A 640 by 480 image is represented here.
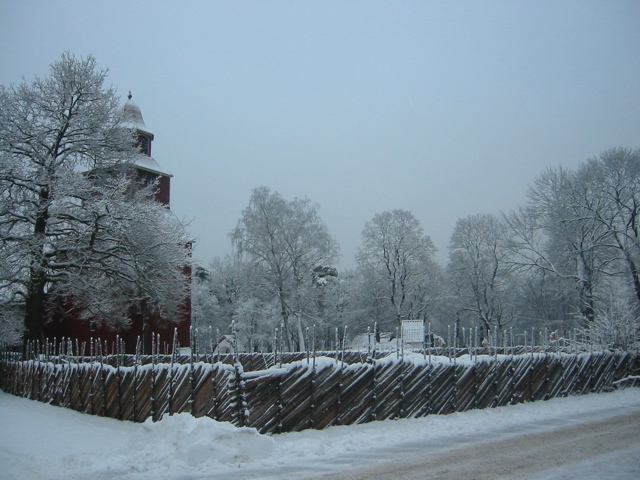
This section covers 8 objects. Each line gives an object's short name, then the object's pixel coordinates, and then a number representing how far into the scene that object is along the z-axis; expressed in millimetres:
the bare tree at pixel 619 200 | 29562
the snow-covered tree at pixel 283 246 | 39125
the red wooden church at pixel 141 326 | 32750
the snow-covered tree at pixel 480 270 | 43938
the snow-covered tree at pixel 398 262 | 43125
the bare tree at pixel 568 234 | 31188
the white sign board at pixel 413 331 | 30750
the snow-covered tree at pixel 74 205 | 20328
